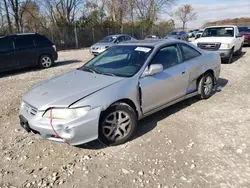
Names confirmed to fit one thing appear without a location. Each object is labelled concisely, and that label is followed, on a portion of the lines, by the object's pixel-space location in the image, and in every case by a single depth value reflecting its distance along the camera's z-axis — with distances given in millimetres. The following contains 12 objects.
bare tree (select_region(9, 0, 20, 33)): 21109
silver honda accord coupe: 2891
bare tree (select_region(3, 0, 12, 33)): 20505
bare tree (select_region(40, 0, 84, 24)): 26234
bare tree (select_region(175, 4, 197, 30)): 59447
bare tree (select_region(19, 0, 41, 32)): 22609
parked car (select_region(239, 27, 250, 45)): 15734
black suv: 8852
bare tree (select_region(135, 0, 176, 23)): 37406
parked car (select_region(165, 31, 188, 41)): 26302
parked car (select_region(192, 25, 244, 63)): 9164
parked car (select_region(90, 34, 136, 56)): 13806
